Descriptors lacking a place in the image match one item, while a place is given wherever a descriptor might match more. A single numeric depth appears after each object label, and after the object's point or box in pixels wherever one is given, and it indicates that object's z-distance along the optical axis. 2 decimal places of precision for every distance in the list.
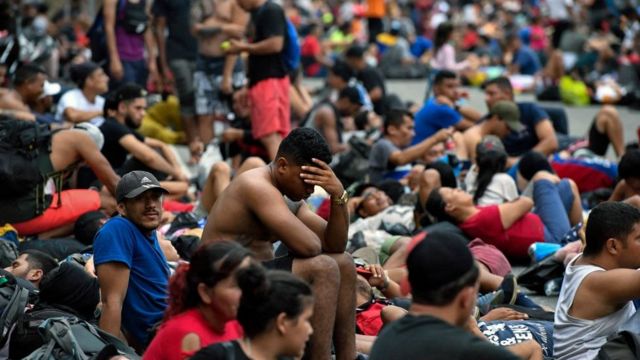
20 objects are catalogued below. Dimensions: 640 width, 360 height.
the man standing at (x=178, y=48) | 27.44
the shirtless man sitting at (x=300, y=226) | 11.90
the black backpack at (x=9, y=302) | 12.63
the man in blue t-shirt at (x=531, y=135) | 23.59
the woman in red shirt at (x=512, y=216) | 18.14
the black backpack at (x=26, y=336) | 12.51
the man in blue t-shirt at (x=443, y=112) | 24.48
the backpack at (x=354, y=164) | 23.09
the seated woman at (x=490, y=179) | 19.91
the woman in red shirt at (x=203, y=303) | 9.95
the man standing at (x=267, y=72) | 22.34
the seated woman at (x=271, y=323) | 8.91
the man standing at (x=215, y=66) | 26.48
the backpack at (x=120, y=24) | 27.34
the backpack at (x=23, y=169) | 17.36
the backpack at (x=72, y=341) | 11.98
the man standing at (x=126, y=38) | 26.72
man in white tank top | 12.09
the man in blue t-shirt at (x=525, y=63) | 45.84
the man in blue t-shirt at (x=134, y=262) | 12.70
